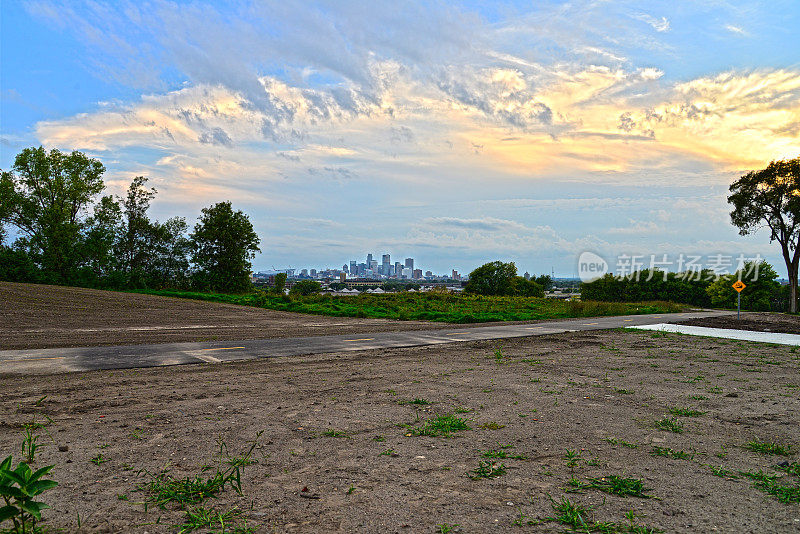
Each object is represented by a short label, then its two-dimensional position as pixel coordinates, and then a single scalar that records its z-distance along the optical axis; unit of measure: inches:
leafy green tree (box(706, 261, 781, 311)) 2071.9
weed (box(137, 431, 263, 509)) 134.9
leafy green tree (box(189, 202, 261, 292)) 1866.4
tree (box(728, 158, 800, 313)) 1472.7
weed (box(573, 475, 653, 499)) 146.0
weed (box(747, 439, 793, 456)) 189.0
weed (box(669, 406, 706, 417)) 246.0
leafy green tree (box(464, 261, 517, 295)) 3235.7
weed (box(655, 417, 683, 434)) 217.2
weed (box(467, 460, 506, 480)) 158.8
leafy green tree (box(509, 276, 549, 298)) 3205.5
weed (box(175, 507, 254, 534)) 119.0
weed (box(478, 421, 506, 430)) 215.5
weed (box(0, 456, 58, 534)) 95.2
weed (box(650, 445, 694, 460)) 181.8
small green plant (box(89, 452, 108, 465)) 163.2
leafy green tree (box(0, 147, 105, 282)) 1609.3
